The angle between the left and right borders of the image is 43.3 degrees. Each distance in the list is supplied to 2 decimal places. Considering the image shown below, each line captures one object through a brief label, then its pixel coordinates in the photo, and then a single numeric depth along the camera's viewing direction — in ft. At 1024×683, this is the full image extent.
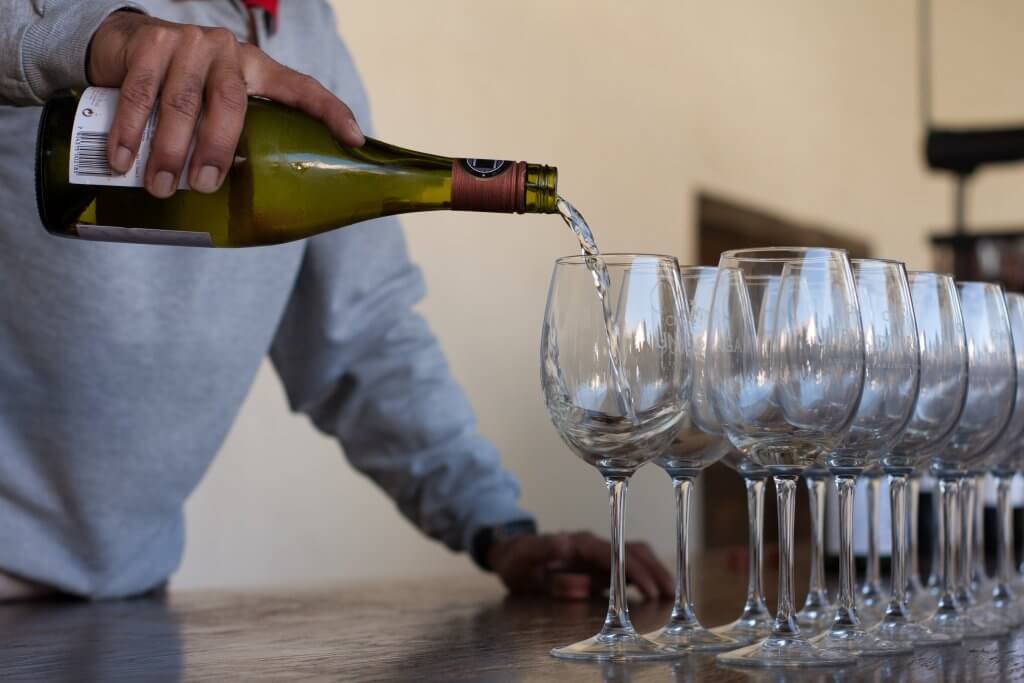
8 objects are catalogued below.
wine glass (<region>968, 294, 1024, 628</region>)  2.80
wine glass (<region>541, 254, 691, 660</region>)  2.08
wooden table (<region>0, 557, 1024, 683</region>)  1.99
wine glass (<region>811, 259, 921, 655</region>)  2.20
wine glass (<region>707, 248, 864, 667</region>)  2.08
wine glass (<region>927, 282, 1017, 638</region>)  2.61
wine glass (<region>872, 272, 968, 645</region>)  2.42
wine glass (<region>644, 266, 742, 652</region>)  2.27
